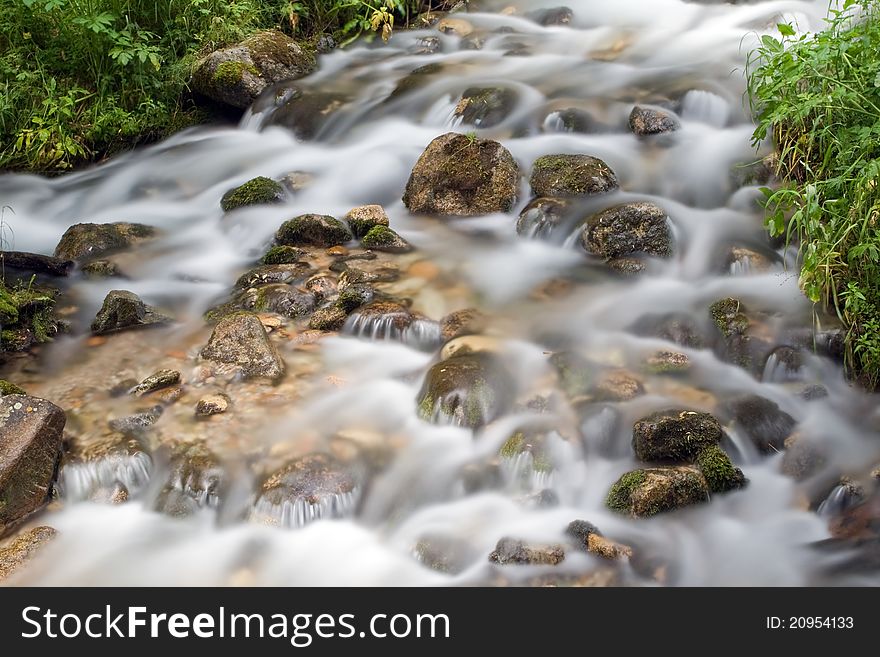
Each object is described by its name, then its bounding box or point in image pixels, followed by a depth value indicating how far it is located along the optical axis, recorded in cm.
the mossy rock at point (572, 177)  614
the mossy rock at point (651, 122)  667
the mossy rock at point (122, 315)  514
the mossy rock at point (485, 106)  723
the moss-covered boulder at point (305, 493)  378
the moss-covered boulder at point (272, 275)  561
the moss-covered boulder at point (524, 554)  344
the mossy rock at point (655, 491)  365
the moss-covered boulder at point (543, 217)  591
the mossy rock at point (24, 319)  498
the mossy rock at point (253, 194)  664
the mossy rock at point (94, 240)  610
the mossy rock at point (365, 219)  612
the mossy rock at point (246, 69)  784
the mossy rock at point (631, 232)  549
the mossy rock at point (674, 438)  386
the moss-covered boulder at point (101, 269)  582
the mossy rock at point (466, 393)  422
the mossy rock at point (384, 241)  593
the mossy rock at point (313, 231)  601
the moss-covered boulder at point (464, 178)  624
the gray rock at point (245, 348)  462
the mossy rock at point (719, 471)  376
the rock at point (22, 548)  351
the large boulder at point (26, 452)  369
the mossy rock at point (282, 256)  581
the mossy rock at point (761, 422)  403
